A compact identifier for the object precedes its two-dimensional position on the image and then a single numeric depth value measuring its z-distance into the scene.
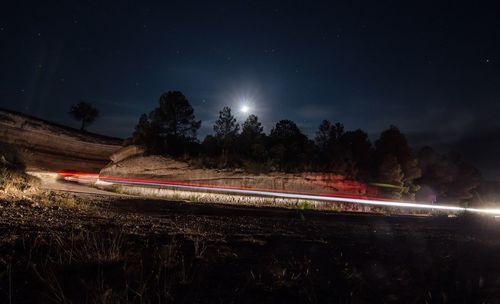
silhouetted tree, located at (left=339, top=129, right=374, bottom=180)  33.94
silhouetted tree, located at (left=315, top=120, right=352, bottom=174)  31.02
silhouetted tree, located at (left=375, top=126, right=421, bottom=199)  38.78
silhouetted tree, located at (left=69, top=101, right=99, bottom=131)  58.03
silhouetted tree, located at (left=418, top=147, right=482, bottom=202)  48.03
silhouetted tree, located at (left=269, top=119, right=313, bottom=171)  29.47
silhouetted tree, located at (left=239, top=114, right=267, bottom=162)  29.31
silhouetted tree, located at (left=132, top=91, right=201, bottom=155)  31.98
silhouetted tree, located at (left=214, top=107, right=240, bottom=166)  29.56
